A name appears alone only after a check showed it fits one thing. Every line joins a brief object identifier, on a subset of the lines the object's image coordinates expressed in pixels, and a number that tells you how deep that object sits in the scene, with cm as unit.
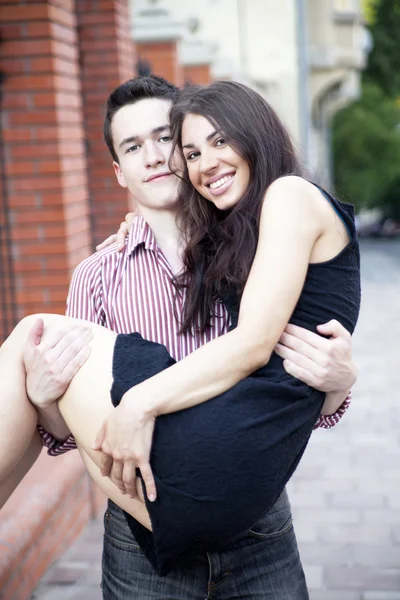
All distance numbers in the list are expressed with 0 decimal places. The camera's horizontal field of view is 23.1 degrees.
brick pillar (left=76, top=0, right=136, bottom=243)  658
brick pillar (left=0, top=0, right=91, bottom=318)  523
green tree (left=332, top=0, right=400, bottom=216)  3619
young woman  222
